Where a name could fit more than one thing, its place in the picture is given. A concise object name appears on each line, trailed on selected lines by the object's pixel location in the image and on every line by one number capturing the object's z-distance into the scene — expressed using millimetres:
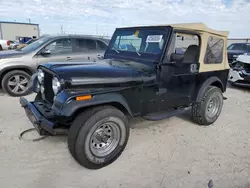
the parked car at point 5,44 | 14962
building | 30984
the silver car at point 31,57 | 5562
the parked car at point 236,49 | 11250
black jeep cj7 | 2434
